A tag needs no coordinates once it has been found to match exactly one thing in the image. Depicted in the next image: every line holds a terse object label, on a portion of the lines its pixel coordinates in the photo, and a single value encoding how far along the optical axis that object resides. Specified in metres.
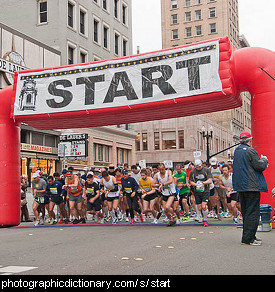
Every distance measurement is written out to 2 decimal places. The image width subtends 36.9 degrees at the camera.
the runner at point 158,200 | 14.78
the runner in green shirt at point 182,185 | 13.56
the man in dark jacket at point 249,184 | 7.60
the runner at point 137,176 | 13.69
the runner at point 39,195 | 13.66
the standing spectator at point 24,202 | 14.80
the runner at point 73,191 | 13.36
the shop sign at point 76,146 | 21.51
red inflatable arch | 10.40
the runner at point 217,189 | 14.10
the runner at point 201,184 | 11.88
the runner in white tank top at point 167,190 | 11.90
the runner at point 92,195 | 13.25
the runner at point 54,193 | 13.50
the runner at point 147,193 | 12.80
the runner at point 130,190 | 13.12
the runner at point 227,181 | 12.81
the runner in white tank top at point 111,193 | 13.17
